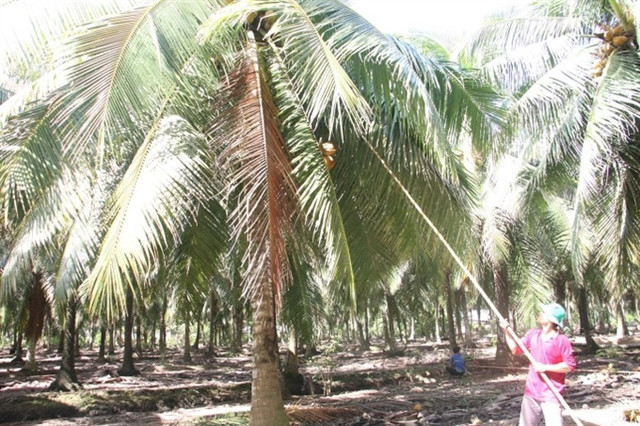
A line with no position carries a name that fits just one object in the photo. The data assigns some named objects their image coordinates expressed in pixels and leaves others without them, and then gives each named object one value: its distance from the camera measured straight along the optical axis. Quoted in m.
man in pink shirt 4.83
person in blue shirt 17.36
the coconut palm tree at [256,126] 4.96
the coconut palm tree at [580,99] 8.54
